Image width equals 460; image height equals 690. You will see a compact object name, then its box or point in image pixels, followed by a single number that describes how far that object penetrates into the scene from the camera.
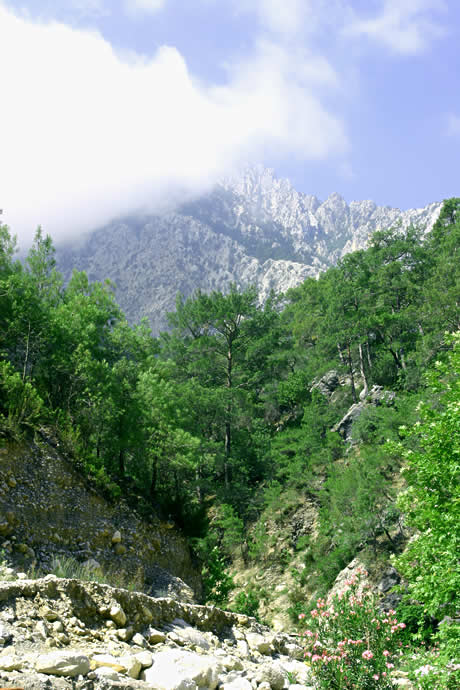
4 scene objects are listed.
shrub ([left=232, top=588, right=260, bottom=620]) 15.42
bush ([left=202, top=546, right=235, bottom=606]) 14.66
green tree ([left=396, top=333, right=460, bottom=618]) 7.39
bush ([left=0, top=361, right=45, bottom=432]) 11.71
